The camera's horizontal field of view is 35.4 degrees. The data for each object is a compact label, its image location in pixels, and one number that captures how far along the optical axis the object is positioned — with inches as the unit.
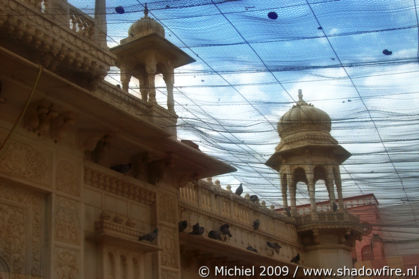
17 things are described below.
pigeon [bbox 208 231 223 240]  477.4
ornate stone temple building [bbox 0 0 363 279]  301.3
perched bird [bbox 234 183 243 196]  557.3
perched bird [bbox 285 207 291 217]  679.1
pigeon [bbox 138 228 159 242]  364.8
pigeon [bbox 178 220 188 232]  429.1
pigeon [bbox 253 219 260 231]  559.5
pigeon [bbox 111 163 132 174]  375.6
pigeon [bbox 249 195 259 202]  589.0
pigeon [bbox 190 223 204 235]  444.8
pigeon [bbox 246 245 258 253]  533.6
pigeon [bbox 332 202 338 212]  673.1
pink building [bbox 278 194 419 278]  530.6
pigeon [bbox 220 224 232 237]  492.7
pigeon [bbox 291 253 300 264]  614.3
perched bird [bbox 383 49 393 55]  287.6
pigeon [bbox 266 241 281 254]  577.6
